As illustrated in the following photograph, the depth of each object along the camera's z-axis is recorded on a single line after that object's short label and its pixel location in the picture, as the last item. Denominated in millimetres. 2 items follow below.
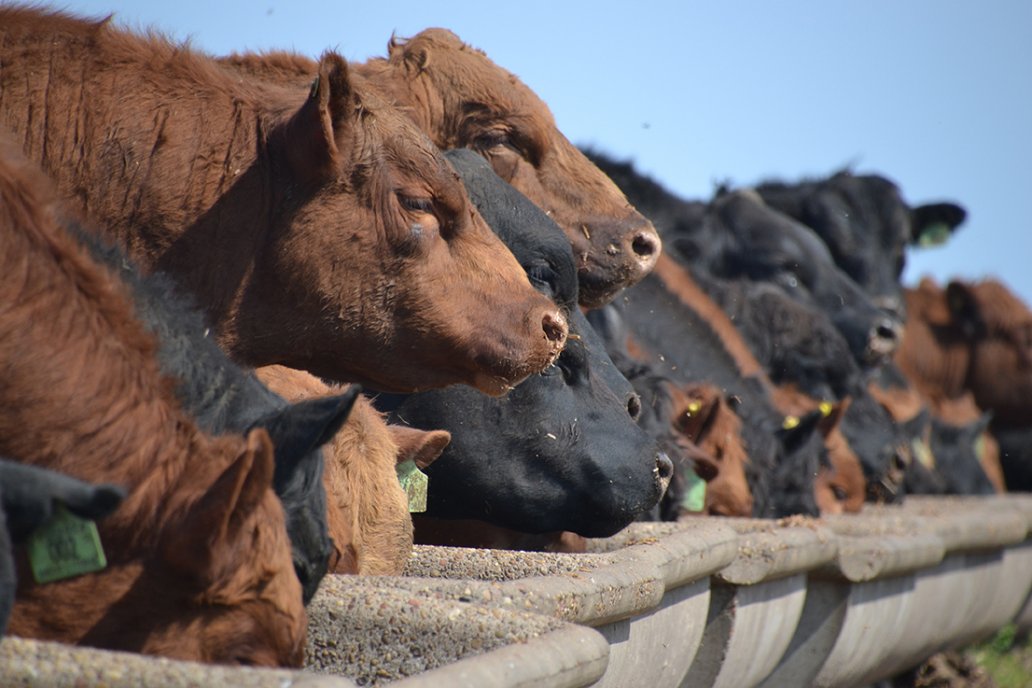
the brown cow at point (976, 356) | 30609
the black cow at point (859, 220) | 24125
